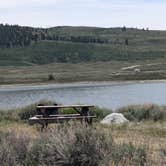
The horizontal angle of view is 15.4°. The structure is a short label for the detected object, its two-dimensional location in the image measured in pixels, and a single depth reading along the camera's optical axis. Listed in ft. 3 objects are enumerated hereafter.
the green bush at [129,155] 28.48
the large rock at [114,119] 63.00
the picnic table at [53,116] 53.62
